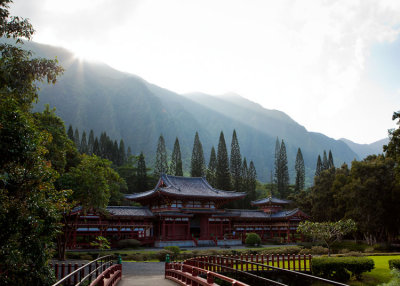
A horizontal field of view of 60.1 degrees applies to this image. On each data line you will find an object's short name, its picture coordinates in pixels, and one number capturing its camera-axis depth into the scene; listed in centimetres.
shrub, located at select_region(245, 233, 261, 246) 3712
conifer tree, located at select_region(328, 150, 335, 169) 7251
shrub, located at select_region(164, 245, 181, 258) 2816
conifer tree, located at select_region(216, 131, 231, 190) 6095
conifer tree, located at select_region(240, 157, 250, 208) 6438
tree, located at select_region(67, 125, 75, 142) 7059
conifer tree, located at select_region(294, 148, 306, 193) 7275
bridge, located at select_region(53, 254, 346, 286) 1172
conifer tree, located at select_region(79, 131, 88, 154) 7974
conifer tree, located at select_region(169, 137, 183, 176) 6612
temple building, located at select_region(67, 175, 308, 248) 3341
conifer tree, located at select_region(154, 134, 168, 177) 7469
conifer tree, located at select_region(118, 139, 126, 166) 7768
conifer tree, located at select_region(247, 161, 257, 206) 6686
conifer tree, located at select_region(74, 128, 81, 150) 8268
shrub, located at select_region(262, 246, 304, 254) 2935
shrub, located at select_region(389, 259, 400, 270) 1701
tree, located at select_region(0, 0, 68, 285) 930
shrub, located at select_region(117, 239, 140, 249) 3163
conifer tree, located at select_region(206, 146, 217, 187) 6700
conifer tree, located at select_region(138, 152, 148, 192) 6412
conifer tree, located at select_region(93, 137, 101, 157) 7650
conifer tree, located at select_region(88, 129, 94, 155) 8830
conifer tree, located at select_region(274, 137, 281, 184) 7569
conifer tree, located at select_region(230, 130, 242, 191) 6479
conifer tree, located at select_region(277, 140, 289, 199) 7350
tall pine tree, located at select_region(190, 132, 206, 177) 6562
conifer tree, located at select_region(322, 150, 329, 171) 7344
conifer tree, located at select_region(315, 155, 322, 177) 7168
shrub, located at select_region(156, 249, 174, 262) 2709
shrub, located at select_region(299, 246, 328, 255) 3114
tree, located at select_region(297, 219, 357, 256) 2812
